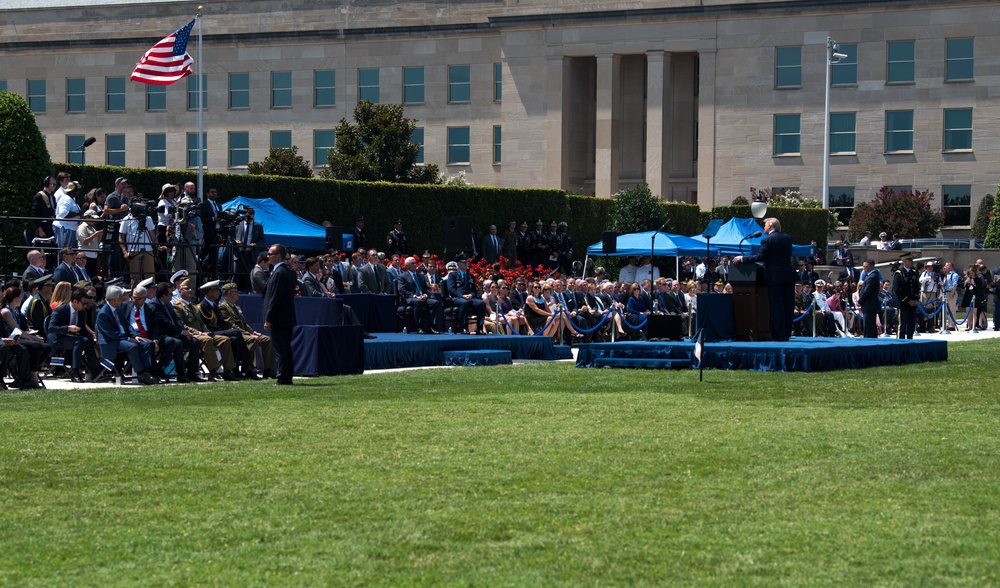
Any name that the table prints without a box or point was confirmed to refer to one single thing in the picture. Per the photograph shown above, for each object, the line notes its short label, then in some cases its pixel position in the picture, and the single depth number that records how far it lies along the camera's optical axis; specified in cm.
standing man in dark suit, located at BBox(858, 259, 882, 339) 3184
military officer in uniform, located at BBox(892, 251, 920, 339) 3344
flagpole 3662
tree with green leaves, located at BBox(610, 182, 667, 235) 5334
